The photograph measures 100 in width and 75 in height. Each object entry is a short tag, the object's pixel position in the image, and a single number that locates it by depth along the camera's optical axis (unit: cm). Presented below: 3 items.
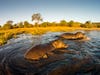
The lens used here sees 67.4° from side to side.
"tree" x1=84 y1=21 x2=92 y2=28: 3296
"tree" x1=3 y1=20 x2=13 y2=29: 3340
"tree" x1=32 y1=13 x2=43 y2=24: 3735
